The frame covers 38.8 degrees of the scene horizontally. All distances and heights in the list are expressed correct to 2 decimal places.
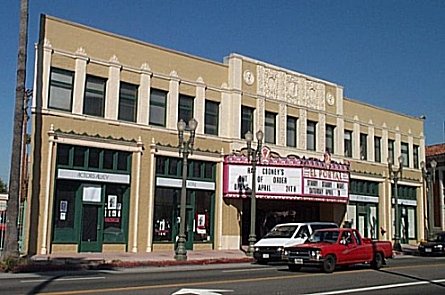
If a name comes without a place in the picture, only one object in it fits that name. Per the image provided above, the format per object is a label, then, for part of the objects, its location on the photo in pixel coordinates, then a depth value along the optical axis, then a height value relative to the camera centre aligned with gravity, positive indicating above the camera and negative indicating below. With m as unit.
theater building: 29.08 +4.56
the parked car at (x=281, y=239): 25.22 -0.17
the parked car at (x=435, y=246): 34.53 -0.44
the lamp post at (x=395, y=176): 39.56 +4.39
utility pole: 23.39 +2.09
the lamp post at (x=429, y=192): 52.75 +4.11
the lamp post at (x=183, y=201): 26.95 +1.40
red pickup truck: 21.02 -0.51
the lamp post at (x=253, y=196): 30.48 +1.88
